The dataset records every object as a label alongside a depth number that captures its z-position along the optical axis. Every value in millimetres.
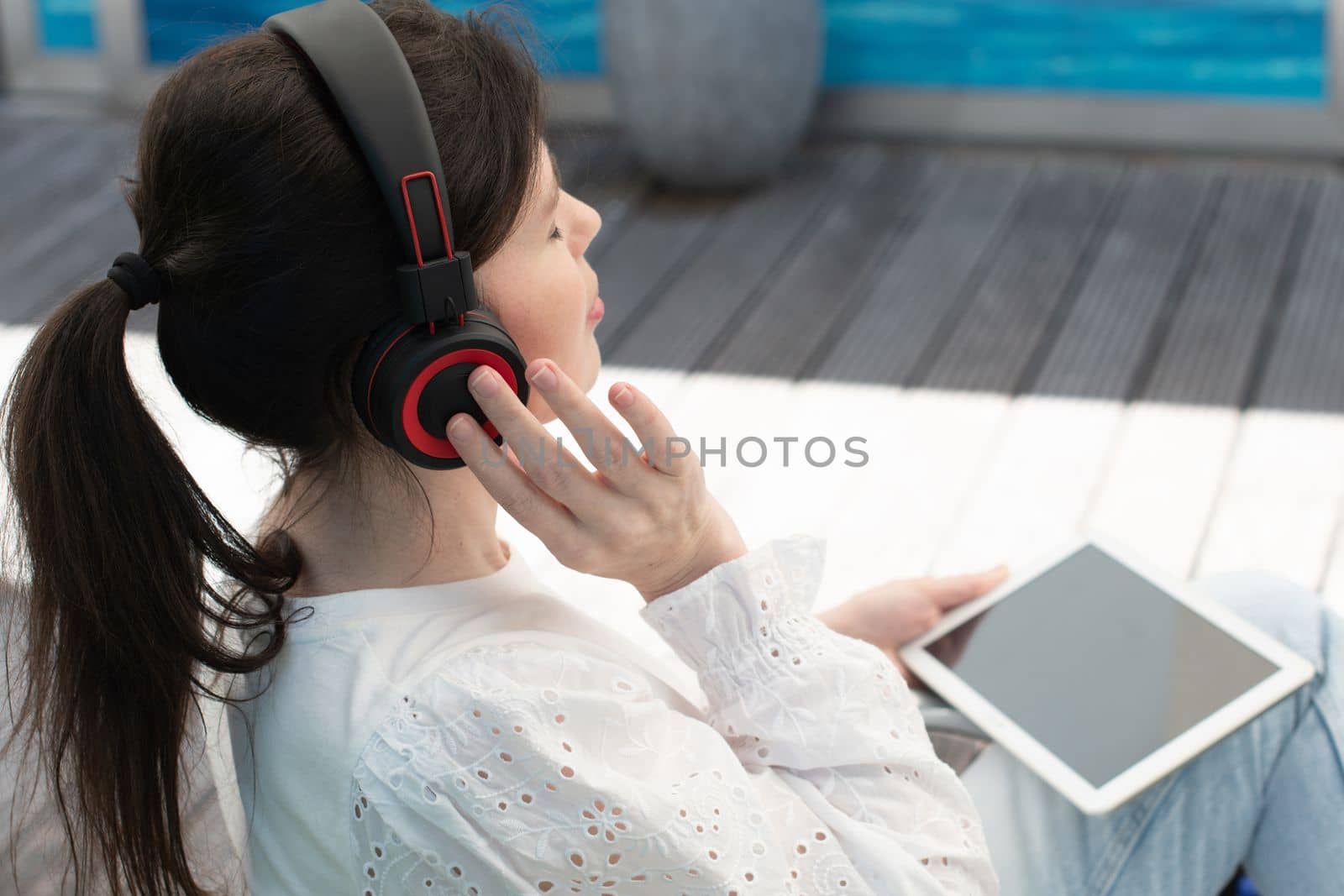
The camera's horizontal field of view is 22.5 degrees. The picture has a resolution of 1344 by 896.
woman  1893
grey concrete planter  3587
